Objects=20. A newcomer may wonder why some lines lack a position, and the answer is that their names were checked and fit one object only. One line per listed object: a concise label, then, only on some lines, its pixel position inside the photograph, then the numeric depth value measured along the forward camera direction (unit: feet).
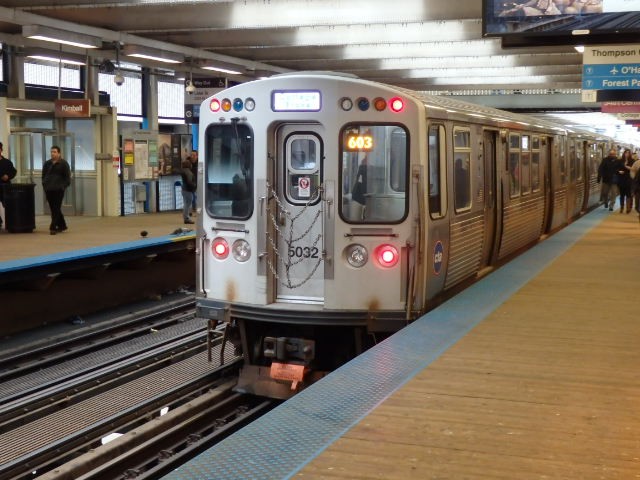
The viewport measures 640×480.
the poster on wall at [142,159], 74.04
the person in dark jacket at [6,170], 55.52
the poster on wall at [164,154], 78.59
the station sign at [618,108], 75.36
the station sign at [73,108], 62.90
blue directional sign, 45.73
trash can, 55.57
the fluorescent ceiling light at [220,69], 66.74
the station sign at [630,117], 92.30
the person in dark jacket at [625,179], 73.72
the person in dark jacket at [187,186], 64.08
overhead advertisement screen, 29.68
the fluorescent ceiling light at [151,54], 57.36
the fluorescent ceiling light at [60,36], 50.29
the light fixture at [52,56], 64.87
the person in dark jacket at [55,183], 55.52
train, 25.89
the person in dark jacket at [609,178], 74.43
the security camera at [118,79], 61.07
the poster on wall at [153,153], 76.02
